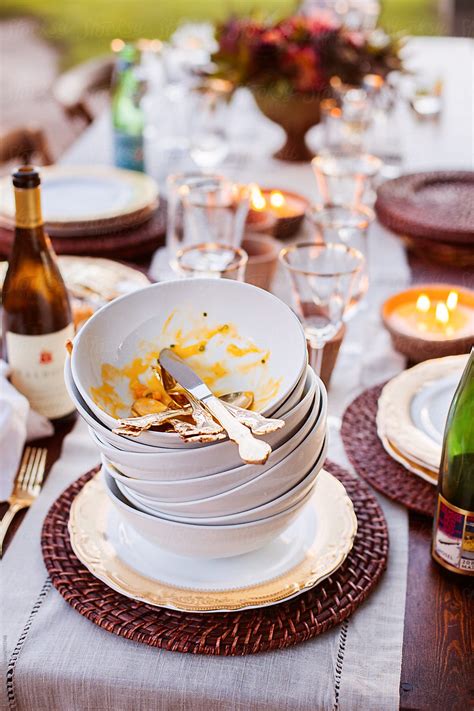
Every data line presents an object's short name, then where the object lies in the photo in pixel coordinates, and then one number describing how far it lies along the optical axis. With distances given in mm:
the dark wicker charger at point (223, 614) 686
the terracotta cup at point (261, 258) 1228
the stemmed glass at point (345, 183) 1420
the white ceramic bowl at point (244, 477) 659
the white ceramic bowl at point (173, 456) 647
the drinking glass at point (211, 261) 983
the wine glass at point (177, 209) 1215
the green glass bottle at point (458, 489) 745
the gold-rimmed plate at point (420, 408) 895
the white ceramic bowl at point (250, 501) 671
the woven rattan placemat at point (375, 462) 862
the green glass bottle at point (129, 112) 1733
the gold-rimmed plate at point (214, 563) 715
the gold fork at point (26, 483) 836
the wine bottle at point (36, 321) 955
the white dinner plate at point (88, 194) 1454
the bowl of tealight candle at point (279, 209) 1380
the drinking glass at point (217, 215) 1188
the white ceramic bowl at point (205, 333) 762
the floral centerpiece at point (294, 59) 1679
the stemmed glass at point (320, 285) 960
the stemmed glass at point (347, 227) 1062
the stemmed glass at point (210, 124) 1707
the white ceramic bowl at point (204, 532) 692
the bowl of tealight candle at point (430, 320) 1104
